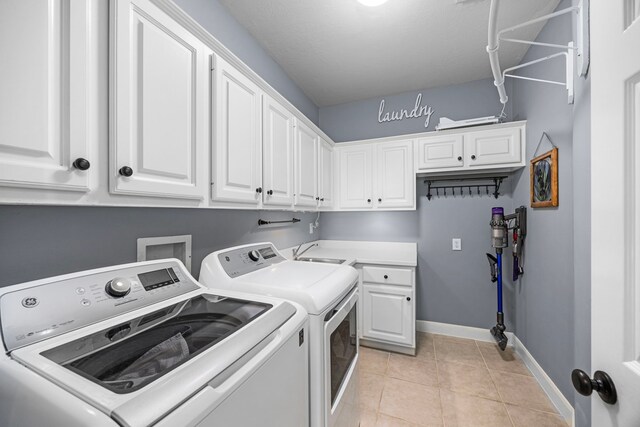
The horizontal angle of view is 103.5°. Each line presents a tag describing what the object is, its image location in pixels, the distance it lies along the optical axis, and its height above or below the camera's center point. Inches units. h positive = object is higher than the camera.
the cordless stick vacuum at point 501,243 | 87.6 -10.9
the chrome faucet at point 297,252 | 100.7 -16.1
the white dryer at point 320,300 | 41.4 -16.1
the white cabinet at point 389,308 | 92.4 -35.7
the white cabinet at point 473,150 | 90.2 +23.8
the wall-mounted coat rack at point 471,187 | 101.9 +11.1
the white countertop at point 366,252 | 96.3 -17.4
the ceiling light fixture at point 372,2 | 64.4 +54.3
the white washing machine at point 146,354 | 18.5 -13.8
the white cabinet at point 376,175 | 103.7 +16.2
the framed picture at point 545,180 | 67.2 +9.6
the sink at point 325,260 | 92.8 -17.7
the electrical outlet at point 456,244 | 107.2 -13.3
